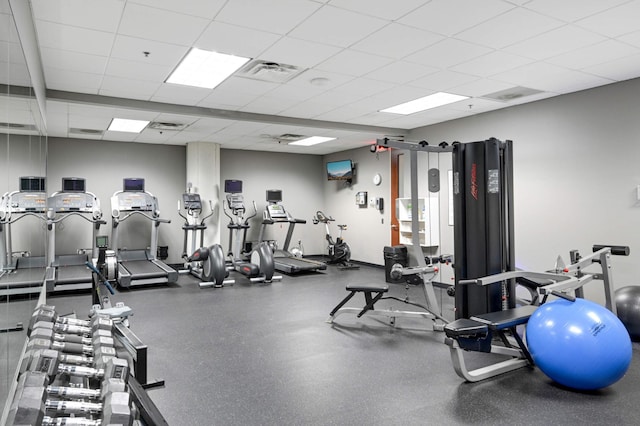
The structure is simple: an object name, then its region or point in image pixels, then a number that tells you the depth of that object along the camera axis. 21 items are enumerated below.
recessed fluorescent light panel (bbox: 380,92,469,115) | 5.45
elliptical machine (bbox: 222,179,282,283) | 7.37
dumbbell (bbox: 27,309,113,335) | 2.71
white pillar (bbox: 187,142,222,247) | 8.47
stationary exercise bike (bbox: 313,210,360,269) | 8.91
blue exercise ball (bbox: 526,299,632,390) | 2.85
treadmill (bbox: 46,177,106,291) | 6.46
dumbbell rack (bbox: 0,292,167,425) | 1.72
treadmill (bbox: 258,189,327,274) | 8.26
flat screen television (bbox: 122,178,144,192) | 7.89
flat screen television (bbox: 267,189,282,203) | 9.16
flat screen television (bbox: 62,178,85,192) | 7.21
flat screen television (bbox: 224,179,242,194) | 8.72
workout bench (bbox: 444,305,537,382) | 3.09
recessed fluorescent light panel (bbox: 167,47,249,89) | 3.97
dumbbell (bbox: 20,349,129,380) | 2.07
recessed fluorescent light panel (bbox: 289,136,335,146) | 8.23
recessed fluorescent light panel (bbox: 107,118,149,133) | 6.54
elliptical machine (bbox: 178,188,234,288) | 6.87
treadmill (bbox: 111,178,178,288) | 6.91
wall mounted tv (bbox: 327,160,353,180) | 9.54
